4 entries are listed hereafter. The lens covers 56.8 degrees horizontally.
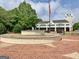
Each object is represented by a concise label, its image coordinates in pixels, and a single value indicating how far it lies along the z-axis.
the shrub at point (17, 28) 15.15
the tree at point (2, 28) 14.12
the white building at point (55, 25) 29.29
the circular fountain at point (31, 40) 6.24
